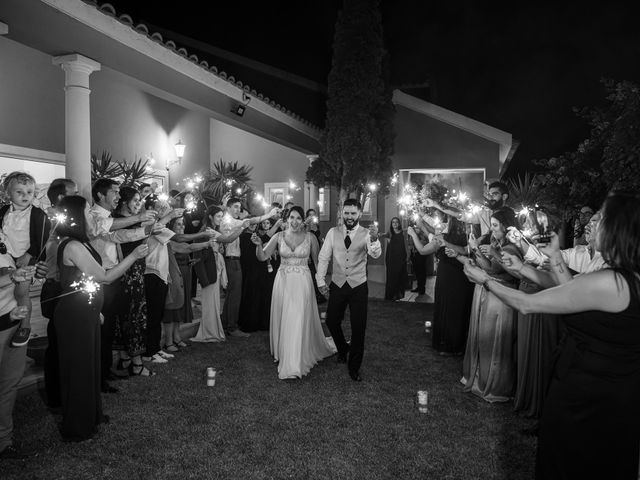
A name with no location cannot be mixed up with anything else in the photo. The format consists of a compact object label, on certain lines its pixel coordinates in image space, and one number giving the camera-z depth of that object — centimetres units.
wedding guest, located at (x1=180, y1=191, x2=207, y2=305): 746
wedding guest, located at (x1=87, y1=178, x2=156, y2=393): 524
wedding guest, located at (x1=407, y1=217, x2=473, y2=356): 712
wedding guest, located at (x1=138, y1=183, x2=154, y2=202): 686
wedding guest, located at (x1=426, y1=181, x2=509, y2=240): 674
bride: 601
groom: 600
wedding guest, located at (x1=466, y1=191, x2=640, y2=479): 240
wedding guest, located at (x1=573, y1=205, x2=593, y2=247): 780
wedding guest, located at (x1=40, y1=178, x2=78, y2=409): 465
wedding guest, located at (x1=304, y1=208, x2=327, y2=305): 1065
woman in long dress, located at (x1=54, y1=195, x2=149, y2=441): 400
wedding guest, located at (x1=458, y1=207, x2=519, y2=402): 533
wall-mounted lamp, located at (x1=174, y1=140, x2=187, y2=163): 1400
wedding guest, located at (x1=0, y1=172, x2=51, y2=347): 393
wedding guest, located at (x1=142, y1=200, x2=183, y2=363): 615
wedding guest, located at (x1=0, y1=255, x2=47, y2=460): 362
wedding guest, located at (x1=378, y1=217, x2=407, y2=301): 1184
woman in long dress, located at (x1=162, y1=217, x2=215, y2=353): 671
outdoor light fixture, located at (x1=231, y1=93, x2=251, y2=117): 1064
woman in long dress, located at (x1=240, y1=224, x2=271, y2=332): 836
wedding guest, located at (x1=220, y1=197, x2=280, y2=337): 825
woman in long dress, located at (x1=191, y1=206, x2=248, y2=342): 752
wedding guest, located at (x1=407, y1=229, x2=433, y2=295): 1276
